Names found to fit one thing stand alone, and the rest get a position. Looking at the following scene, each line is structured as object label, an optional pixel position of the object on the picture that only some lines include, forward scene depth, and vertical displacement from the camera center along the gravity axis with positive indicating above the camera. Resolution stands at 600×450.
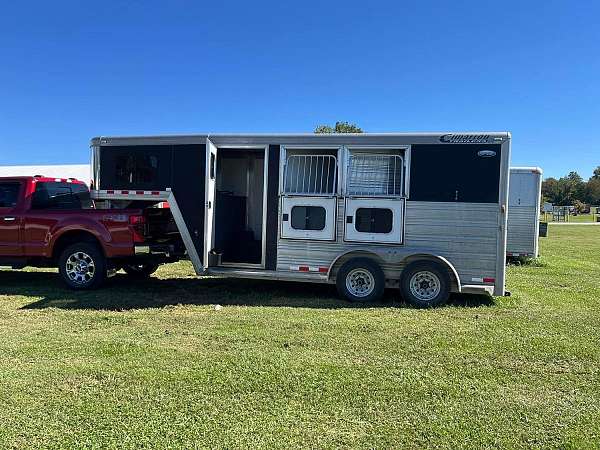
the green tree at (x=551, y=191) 88.45 +4.76
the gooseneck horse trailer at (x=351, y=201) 7.47 +0.14
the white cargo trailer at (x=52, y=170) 23.94 +1.56
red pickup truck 8.41 -0.57
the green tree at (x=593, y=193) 88.81 +4.63
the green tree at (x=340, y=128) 32.58 +5.39
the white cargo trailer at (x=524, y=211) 12.59 +0.15
